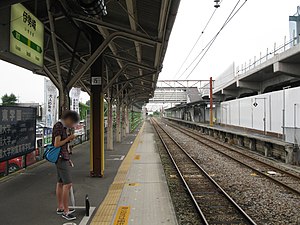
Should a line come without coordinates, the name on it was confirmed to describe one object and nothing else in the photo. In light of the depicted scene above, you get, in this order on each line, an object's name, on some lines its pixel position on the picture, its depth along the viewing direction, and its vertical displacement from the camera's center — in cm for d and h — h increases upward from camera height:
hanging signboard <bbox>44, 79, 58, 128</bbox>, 1185 +58
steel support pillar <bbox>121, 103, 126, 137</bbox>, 2371 -49
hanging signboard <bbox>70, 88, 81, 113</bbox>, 1443 +95
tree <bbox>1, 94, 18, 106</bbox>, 5467 +374
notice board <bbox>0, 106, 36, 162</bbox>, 675 -31
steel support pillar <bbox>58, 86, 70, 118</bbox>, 692 +42
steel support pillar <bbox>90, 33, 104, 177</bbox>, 813 -8
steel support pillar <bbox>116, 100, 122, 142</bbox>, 1992 -32
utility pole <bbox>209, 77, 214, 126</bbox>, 3427 +24
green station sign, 423 +127
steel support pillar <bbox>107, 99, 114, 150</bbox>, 1505 -93
